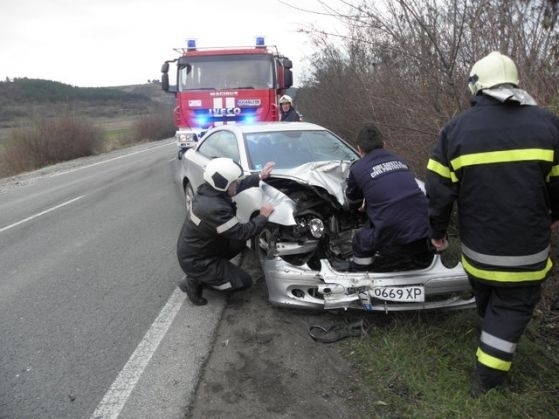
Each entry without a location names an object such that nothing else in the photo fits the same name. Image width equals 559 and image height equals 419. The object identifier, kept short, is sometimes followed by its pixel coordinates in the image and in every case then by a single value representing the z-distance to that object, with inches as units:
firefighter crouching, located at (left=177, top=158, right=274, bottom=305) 164.4
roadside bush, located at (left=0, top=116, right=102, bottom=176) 839.7
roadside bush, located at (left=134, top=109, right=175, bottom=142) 1440.7
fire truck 413.4
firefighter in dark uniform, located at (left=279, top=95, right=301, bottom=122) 382.3
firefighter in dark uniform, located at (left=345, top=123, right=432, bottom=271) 148.4
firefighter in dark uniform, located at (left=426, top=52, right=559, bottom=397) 103.4
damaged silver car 144.6
